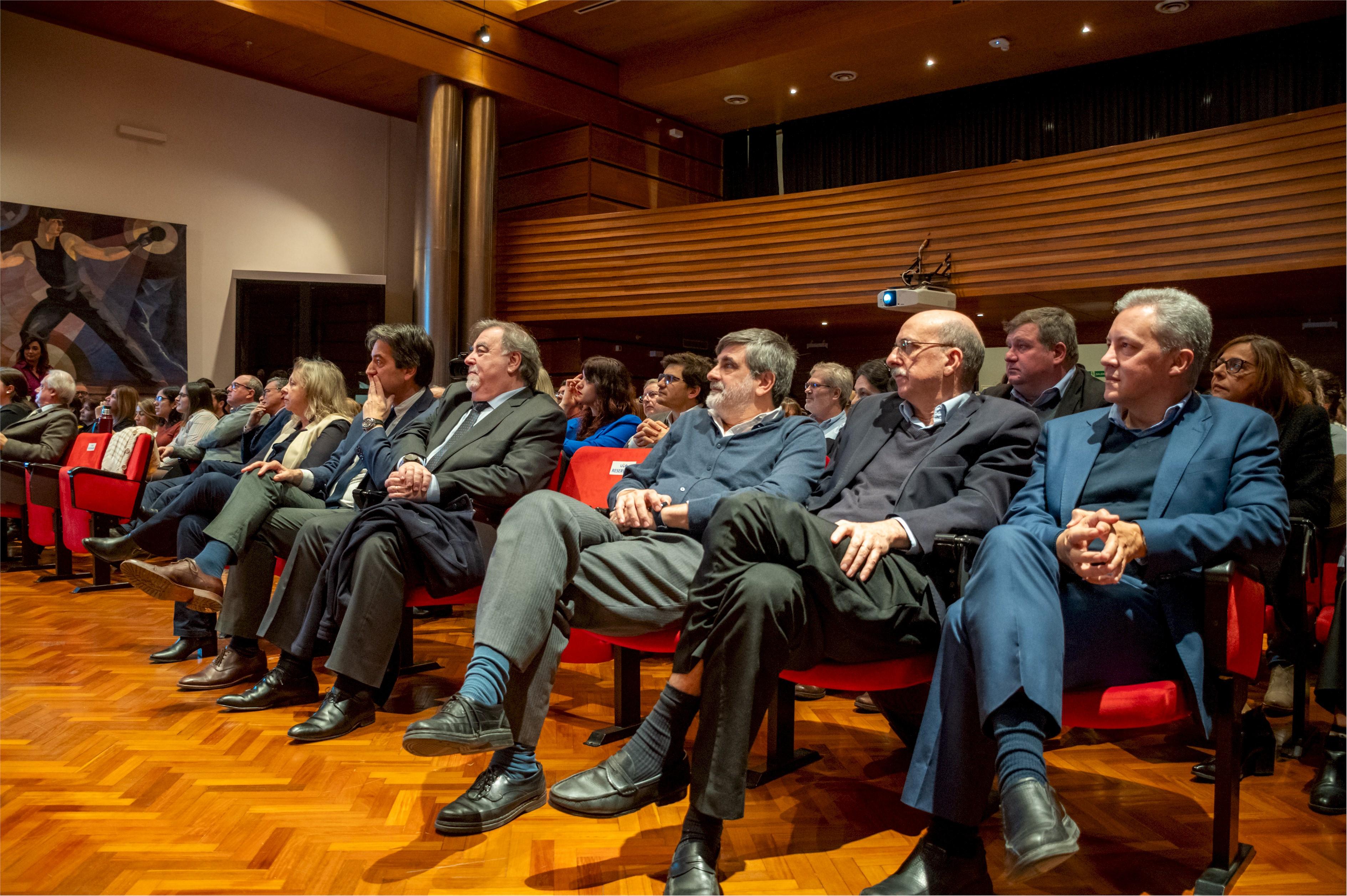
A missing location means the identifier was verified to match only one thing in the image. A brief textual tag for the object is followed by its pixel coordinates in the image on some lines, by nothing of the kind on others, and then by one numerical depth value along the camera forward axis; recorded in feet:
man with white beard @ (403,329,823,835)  5.77
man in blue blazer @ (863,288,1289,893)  4.84
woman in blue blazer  13.55
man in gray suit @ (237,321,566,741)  7.96
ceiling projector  22.52
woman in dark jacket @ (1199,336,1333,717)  8.38
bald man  5.14
